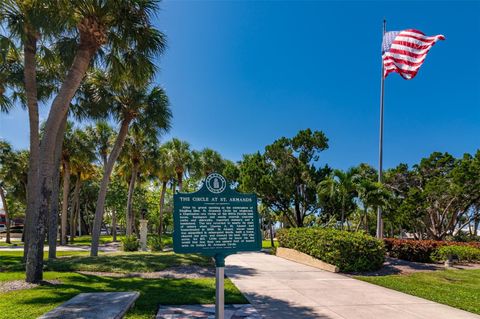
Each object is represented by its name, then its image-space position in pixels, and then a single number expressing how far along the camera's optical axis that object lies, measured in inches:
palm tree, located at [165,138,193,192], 1203.9
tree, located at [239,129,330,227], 871.7
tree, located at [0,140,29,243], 1223.5
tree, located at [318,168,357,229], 746.2
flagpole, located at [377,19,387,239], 702.5
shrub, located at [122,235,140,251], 835.4
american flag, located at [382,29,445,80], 644.7
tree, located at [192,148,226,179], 1270.9
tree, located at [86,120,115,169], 1001.5
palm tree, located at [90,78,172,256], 645.9
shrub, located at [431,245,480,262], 617.0
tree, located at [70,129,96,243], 929.5
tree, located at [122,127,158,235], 964.4
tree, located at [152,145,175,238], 1096.8
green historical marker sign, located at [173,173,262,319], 205.2
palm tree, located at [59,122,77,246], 914.1
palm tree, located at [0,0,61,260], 353.7
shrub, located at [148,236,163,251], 824.7
